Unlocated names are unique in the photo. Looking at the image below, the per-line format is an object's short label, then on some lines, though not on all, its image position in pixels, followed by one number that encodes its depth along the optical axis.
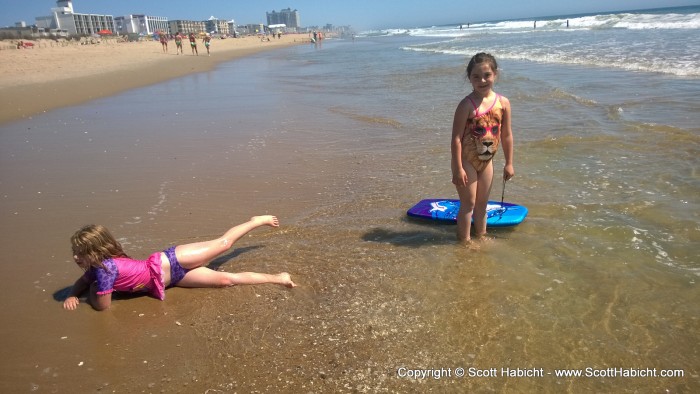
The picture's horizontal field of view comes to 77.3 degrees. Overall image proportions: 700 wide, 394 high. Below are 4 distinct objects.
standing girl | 3.59
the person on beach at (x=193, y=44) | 35.77
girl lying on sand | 3.08
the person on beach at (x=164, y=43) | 40.21
